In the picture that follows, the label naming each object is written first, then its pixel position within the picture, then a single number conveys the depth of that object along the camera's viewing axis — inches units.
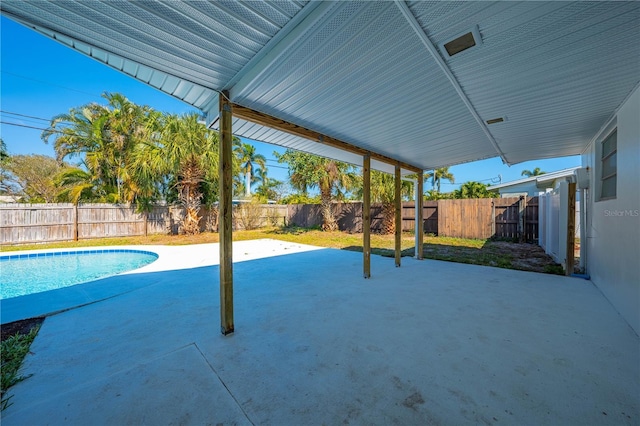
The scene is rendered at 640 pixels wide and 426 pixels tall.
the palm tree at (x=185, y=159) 381.1
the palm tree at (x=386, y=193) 409.1
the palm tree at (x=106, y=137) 430.3
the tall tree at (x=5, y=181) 553.9
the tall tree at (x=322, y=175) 458.4
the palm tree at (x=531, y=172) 1162.5
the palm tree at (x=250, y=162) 883.4
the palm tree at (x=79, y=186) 404.8
